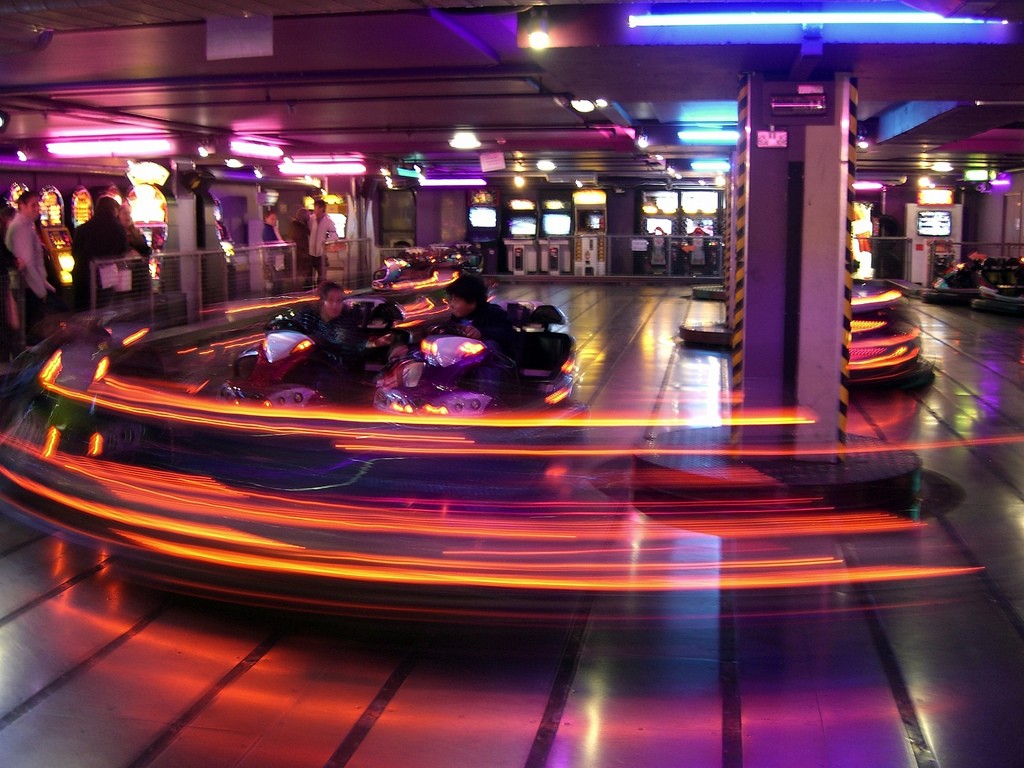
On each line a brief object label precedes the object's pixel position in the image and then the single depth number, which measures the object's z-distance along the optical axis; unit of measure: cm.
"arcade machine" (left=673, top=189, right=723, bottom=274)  2922
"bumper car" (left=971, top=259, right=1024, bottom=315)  1900
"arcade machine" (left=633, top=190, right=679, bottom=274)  2984
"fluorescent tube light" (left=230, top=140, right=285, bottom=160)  1709
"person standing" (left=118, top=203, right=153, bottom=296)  1346
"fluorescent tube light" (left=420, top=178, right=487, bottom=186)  2742
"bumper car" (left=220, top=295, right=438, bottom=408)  703
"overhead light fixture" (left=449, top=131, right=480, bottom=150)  1695
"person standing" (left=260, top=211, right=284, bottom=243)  2038
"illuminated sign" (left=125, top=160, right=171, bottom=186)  1791
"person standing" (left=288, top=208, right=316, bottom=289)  1950
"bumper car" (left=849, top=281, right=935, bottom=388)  1103
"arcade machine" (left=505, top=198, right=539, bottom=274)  2953
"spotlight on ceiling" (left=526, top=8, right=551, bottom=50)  618
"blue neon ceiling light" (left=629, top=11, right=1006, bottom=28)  558
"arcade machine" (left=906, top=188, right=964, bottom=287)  2386
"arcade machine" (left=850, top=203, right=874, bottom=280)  2745
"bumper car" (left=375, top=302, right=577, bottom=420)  686
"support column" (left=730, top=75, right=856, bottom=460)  677
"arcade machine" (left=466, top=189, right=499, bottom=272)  3022
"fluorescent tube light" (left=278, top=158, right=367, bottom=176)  2057
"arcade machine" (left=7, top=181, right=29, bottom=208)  1558
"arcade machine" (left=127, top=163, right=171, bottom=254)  1800
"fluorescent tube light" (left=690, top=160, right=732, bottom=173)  2058
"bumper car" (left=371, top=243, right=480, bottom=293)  2189
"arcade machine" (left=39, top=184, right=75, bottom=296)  1703
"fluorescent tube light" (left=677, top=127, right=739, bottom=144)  1452
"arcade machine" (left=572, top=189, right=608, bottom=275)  2911
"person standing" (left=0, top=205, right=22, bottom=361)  1120
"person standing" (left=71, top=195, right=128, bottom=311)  1255
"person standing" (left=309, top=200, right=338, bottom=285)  2008
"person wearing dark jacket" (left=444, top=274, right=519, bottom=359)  748
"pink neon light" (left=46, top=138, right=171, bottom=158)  1606
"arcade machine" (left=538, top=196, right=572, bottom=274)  2936
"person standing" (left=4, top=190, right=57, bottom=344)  1110
